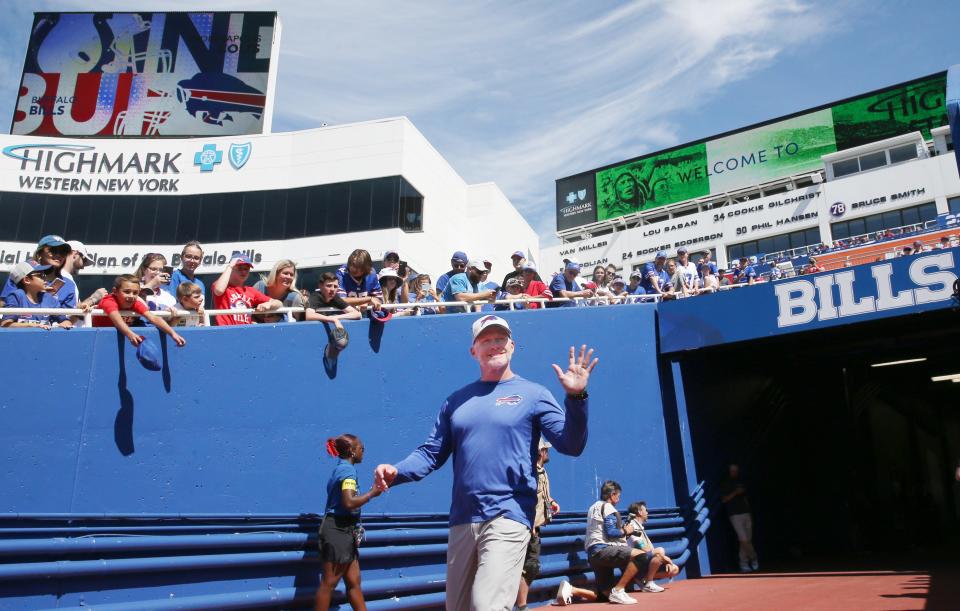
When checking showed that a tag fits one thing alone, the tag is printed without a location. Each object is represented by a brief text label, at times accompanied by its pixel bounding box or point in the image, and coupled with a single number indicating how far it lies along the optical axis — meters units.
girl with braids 6.03
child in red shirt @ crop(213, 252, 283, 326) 8.77
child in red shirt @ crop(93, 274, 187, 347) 7.71
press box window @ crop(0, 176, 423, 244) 24.53
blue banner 9.56
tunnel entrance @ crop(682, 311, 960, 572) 11.55
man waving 3.32
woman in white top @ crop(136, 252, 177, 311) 8.57
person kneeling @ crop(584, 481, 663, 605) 8.73
